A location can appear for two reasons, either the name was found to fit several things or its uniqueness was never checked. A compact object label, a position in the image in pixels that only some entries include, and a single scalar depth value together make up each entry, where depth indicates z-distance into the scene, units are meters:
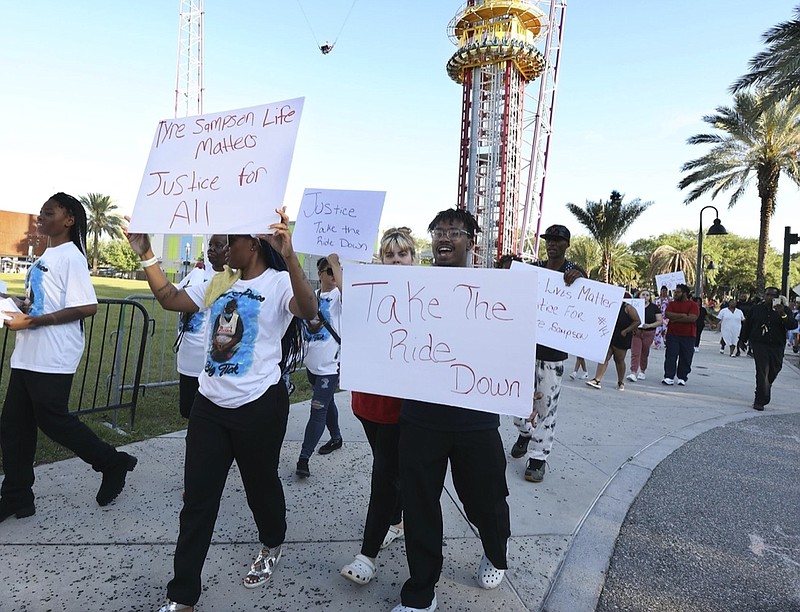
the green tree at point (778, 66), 12.16
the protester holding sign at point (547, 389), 4.11
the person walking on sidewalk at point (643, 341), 9.81
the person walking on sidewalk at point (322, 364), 4.10
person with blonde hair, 2.64
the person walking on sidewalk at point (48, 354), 3.03
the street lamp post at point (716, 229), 18.61
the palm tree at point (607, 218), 28.61
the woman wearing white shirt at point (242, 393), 2.27
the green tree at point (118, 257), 86.06
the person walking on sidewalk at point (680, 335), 9.43
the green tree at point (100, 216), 69.06
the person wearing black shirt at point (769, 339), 7.65
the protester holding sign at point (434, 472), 2.38
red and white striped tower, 40.50
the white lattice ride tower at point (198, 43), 47.88
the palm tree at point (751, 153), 18.81
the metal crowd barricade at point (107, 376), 4.89
